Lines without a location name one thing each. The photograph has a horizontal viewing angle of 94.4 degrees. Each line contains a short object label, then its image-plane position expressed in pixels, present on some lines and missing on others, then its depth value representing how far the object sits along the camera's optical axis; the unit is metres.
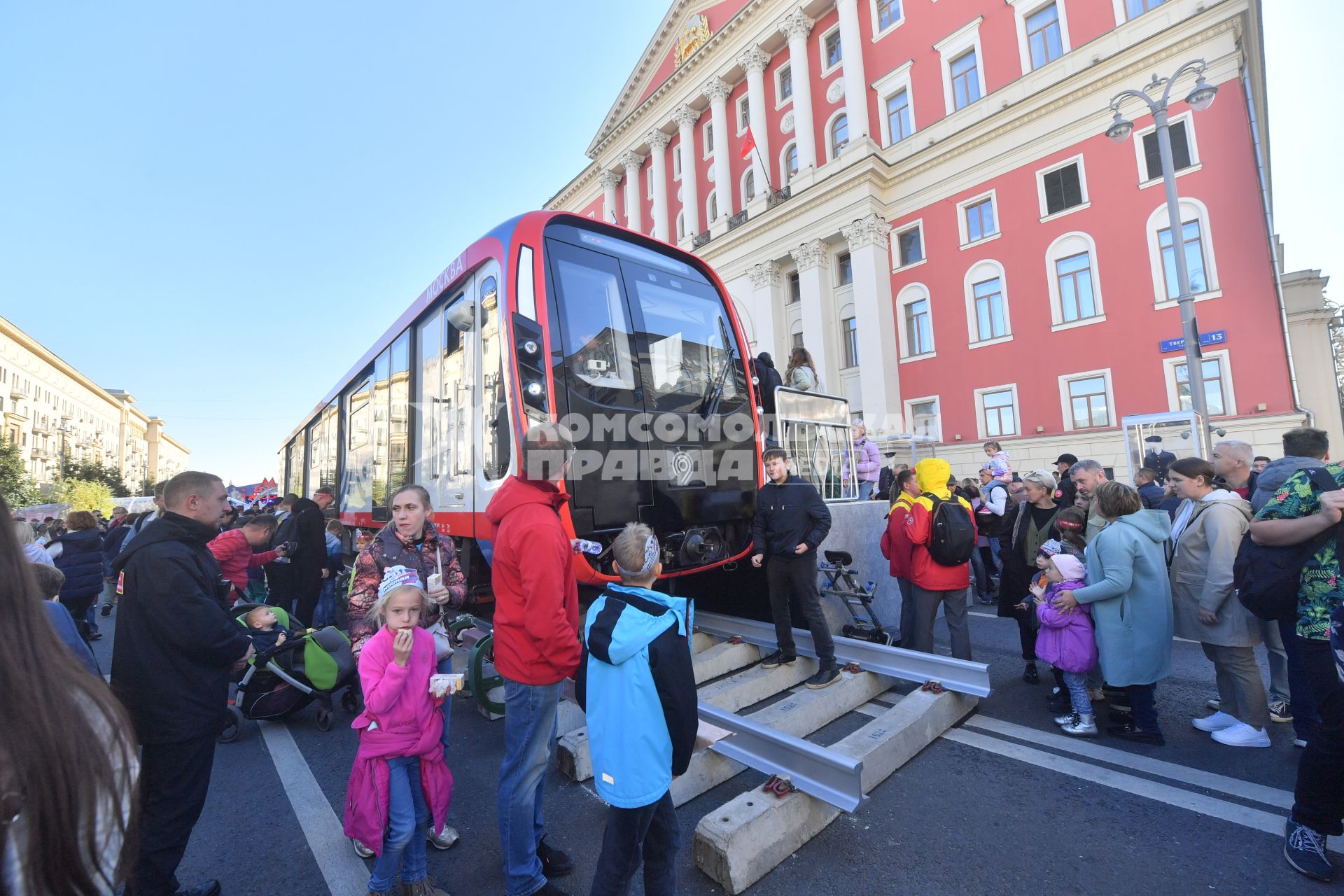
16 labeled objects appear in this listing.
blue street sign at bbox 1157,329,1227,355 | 11.97
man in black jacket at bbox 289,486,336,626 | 7.09
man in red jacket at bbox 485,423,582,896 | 2.69
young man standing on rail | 4.82
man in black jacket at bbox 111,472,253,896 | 2.61
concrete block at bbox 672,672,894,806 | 3.50
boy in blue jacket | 2.38
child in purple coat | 4.11
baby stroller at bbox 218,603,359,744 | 4.66
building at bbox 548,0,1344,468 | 16.56
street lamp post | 10.80
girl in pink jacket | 2.67
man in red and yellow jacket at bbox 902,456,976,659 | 5.03
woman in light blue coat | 3.98
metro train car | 4.26
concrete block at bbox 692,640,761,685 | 4.73
